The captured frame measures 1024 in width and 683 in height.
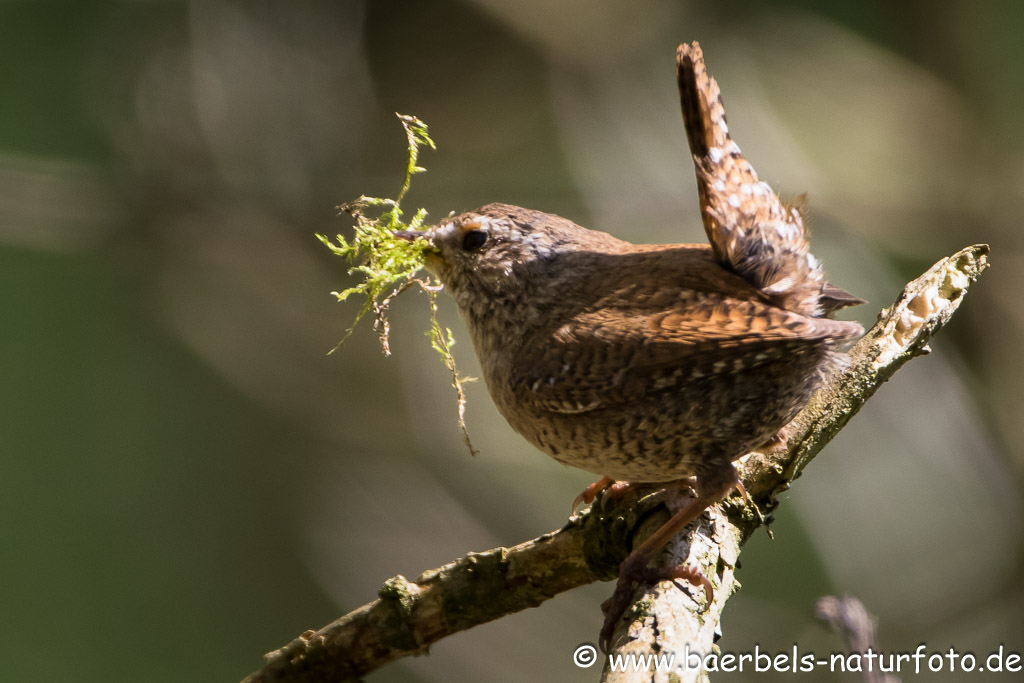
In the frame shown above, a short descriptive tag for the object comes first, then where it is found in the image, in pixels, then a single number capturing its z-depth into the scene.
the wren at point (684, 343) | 4.04
